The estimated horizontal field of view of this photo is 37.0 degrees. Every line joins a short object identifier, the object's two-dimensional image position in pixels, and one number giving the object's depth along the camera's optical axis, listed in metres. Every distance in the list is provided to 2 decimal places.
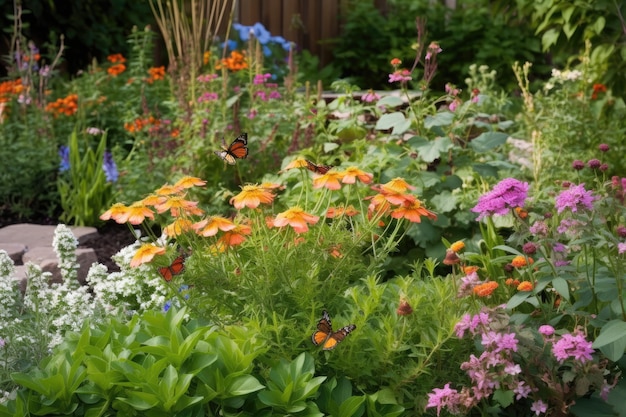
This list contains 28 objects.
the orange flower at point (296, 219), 2.48
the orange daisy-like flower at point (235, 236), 2.58
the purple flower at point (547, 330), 2.38
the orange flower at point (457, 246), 2.60
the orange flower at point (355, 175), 2.70
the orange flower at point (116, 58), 6.99
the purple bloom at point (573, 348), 2.29
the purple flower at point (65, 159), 5.36
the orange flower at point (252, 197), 2.55
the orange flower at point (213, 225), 2.51
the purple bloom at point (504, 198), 2.54
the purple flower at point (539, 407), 2.41
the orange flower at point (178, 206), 2.62
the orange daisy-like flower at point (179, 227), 2.67
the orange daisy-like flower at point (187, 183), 2.76
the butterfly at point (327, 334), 2.37
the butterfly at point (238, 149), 2.97
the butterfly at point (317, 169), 2.88
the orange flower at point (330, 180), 2.67
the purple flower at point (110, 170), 5.12
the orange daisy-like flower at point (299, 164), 2.80
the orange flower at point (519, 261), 2.89
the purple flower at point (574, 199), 2.49
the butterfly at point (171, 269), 2.49
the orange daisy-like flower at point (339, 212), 2.84
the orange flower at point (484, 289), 2.54
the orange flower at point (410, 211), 2.67
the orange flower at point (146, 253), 2.51
